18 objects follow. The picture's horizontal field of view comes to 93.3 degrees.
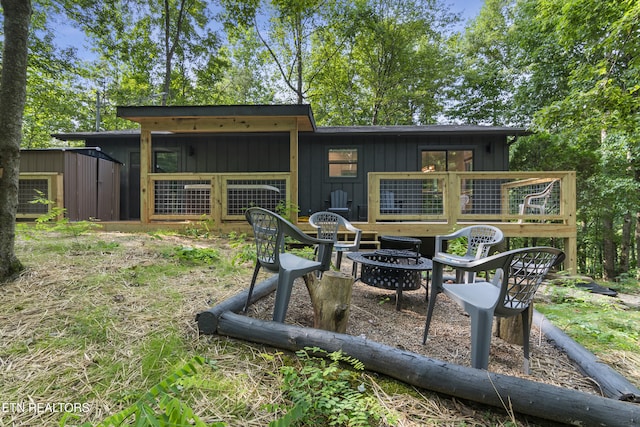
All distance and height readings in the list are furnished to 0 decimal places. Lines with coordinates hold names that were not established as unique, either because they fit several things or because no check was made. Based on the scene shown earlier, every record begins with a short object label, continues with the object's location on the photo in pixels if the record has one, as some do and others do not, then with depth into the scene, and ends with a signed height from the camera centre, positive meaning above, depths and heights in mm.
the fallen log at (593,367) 1558 -956
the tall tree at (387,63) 16719 +8597
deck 6012 +155
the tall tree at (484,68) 16625 +8113
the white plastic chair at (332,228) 4141 -245
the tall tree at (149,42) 12117 +7600
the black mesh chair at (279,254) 2121 -325
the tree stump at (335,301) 2086 -619
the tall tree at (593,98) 6074 +2526
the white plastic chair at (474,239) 3293 -334
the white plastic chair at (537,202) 5973 +235
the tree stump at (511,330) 2442 -967
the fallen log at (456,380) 1331 -834
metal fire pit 3145 -628
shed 6609 +739
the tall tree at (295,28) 14867 +9841
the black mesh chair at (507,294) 1759 -498
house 6215 +1403
